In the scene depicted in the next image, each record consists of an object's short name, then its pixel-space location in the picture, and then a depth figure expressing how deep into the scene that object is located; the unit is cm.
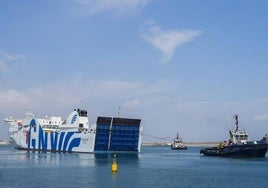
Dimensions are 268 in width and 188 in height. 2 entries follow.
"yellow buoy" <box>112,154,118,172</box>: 5610
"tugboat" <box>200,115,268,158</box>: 9000
